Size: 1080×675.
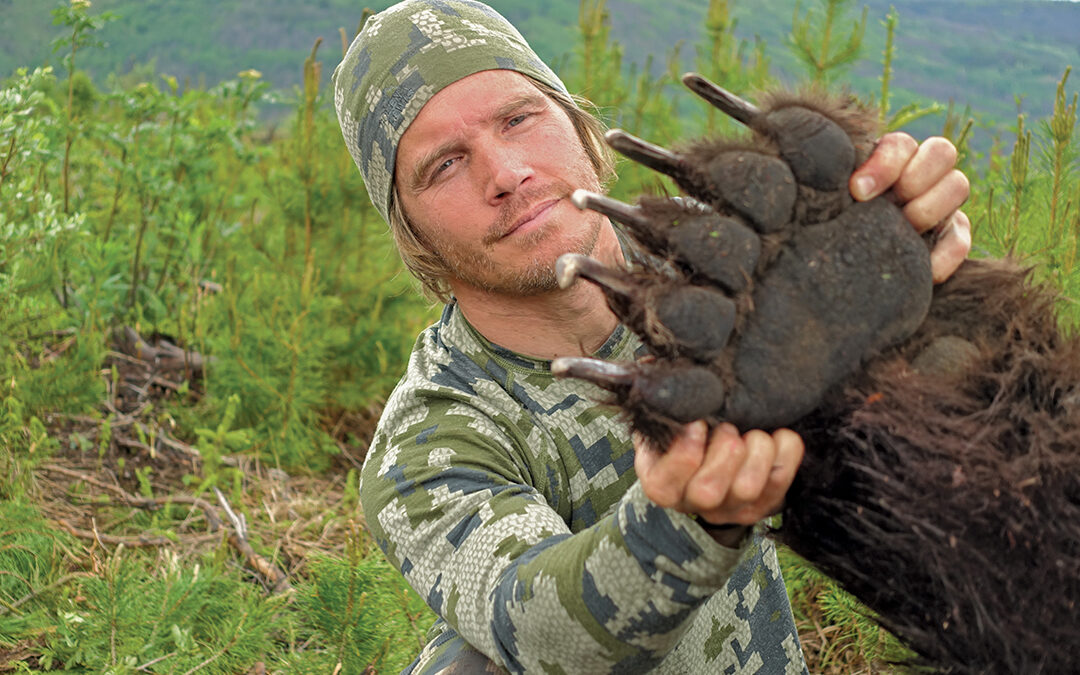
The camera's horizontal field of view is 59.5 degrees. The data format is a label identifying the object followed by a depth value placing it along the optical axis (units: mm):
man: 1201
